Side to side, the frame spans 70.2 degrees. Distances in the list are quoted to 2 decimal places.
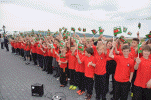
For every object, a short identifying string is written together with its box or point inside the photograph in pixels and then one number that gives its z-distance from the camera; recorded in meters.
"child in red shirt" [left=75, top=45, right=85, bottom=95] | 4.62
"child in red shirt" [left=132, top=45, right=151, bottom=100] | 2.96
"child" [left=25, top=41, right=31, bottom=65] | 10.26
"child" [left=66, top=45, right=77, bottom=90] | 4.97
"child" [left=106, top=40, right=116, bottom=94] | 4.56
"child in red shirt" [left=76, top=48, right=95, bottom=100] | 4.00
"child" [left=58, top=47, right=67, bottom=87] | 5.12
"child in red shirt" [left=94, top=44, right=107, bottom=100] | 3.81
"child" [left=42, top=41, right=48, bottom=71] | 7.26
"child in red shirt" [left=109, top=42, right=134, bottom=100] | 3.26
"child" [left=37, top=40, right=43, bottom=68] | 8.01
